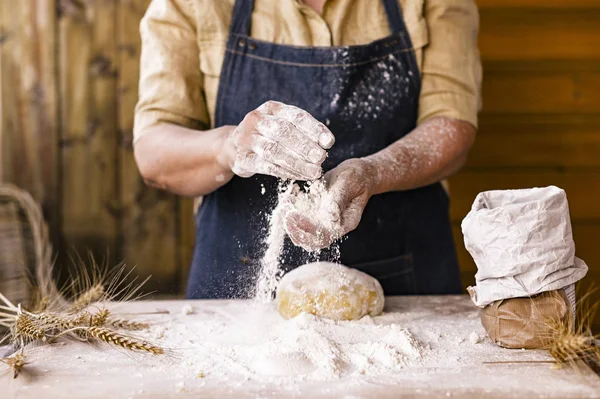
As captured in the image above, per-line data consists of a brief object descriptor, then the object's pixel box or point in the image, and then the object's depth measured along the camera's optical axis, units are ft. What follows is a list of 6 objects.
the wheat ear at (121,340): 3.84
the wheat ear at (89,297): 4.58
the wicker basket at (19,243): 7.42
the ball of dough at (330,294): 4.54
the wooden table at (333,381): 3.40
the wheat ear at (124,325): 4.45
